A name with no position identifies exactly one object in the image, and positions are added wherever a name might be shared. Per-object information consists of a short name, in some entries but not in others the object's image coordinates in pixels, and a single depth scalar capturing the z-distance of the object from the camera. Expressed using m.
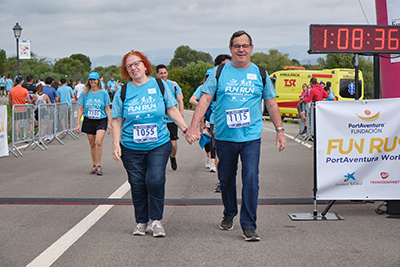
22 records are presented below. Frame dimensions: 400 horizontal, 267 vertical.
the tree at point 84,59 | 157.24
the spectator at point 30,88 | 19.18
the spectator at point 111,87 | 33.00
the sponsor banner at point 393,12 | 9.42
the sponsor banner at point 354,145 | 6.04
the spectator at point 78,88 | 23.02
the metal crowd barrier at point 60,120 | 15.91
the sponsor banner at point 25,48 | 46.73
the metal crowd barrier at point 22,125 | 12.79
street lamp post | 27.85
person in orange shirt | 15.49
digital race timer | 6.20
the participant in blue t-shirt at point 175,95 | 9.14
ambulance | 25.11
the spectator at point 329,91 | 17.96
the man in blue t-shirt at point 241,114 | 5.24
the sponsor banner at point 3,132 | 11.66
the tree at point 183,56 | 155.50
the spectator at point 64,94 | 18.31
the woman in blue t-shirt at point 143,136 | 5.29
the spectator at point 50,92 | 17.97
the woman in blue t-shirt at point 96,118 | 9.61
